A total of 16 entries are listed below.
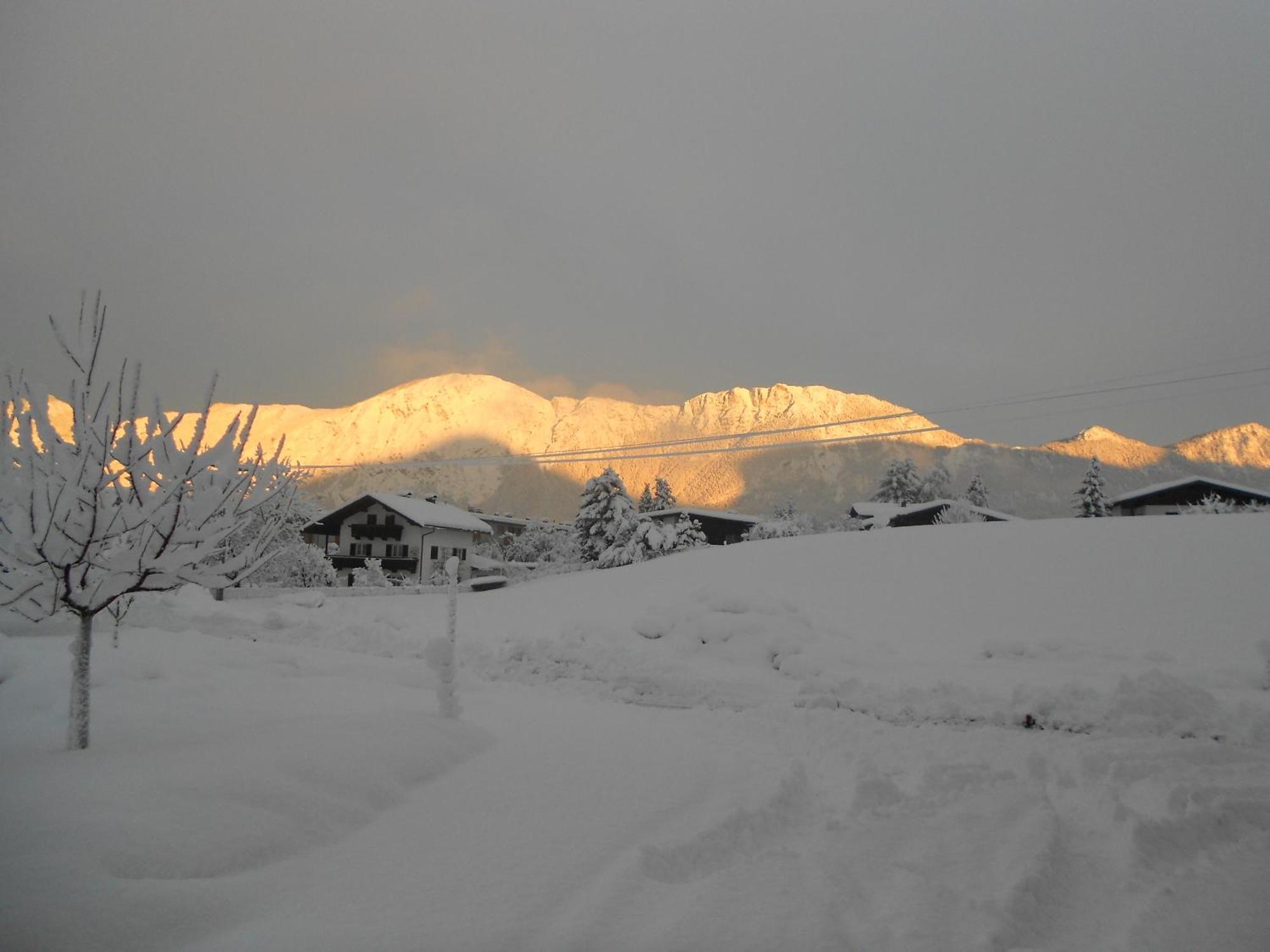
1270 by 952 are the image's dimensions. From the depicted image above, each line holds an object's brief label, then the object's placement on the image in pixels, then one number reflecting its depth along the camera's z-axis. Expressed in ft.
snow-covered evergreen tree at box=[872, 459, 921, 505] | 220.23
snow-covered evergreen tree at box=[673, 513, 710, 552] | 171.64
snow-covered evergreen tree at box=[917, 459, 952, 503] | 219.82
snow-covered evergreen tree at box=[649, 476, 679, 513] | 236.02
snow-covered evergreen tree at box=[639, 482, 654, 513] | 239.91
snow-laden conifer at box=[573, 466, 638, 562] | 160.97
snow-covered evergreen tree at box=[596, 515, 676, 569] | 148.46
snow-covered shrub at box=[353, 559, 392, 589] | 129.59
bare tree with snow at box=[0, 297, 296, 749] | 15.84
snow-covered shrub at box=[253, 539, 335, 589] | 124.18
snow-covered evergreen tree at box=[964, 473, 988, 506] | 212.43
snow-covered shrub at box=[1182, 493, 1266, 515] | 129.39
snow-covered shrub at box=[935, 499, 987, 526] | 157.58
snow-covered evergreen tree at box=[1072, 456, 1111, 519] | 179.73
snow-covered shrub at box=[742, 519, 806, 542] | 163.73
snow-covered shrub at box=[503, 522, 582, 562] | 199.11
